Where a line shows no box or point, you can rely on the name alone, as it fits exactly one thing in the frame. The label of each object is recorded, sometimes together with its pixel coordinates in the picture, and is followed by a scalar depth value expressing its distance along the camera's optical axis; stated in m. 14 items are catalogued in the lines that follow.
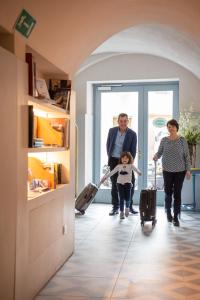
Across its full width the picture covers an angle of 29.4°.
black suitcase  5.38
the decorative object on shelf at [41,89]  3.12
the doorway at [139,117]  7.48
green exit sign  2.48
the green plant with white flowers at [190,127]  6.55
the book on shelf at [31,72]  2.75
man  6.29
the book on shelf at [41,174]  3.36
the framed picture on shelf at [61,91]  3.75
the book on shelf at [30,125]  2.72
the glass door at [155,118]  7.45
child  5.89
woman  5.37
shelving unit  2.39
